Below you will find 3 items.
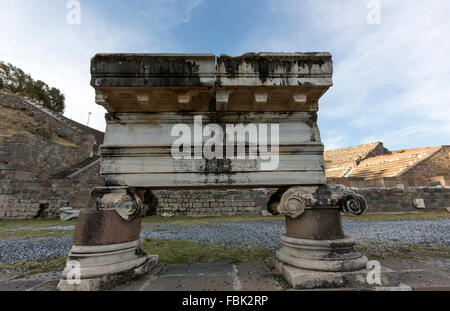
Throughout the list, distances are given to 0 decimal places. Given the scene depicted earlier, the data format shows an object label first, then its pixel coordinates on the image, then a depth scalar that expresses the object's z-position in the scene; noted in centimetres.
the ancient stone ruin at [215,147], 207
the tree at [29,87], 2292
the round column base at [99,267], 183
